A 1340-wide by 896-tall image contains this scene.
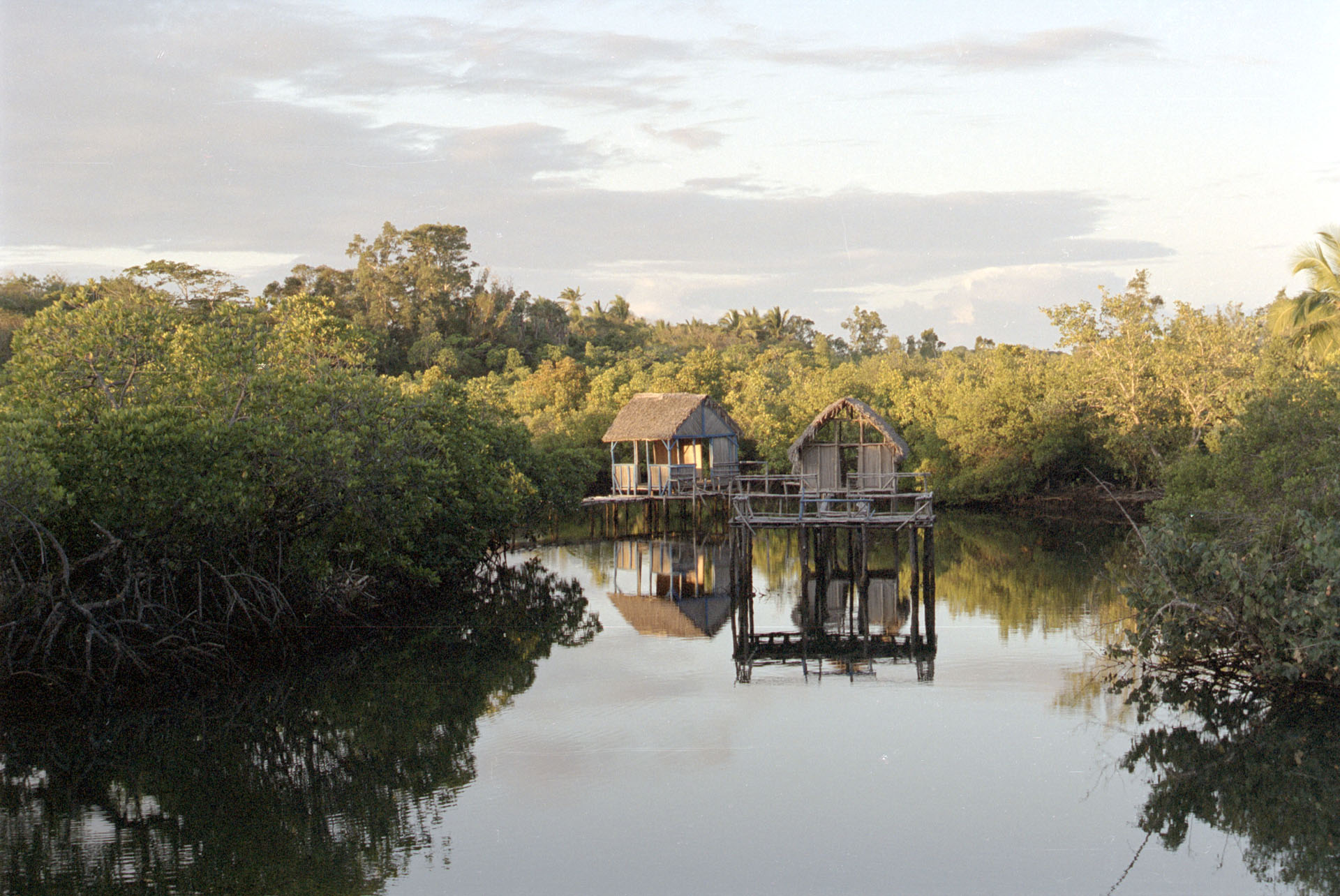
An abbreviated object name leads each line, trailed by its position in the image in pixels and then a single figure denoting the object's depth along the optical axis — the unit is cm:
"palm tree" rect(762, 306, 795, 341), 7850
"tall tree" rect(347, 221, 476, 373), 6075
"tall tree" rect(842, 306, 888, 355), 7781
